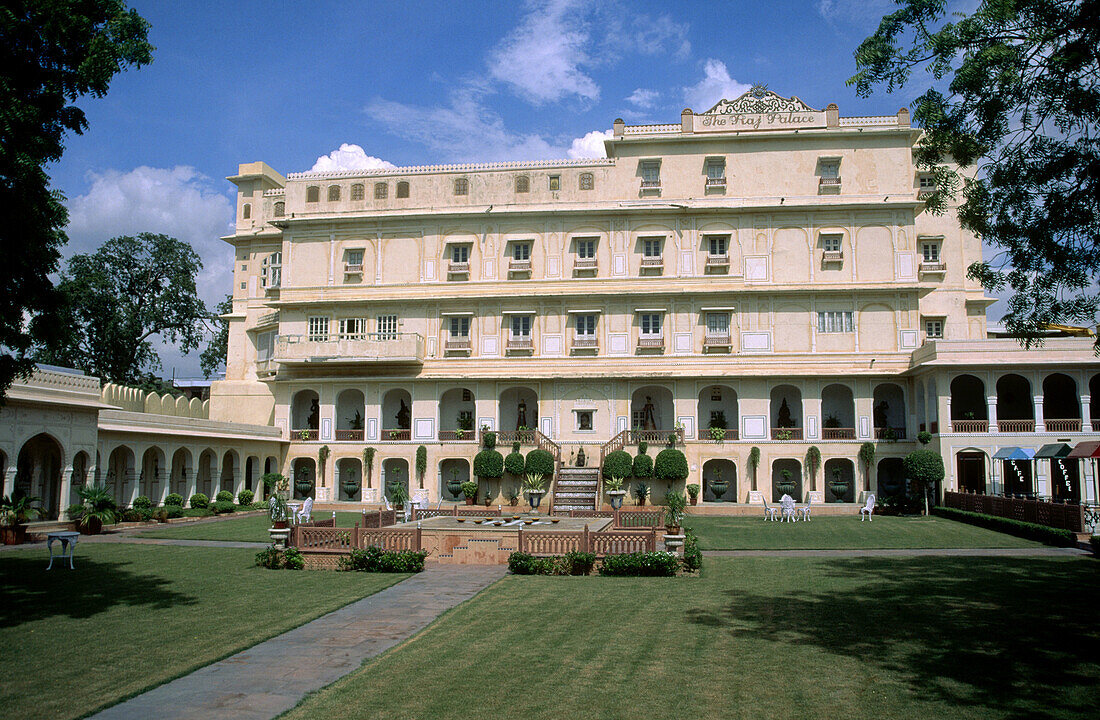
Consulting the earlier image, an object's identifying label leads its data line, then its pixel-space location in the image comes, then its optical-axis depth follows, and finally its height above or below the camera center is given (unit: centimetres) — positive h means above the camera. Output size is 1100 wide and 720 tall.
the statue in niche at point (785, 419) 4038 +230
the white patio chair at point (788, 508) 3077 -152
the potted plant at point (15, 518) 2345 -166
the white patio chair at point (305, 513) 2622 -162
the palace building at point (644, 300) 3909 +805
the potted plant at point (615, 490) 3319 -105
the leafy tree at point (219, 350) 6431 +862
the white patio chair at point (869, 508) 3134 -153
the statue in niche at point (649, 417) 4091 +238
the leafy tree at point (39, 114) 1221 +533
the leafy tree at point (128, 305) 5381 +1033
